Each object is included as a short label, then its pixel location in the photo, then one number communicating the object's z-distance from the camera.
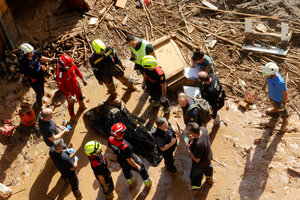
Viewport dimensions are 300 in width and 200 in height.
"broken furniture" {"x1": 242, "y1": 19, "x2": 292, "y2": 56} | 10.23
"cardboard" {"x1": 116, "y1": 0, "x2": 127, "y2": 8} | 12.66
